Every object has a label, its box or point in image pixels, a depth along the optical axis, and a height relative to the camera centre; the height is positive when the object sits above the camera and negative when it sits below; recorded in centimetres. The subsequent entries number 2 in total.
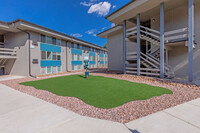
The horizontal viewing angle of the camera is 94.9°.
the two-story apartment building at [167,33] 753 +322
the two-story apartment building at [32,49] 1128 +236
